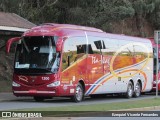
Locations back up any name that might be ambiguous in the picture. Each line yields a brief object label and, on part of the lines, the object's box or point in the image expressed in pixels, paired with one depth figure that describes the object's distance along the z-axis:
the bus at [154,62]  34.59
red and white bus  23.45
